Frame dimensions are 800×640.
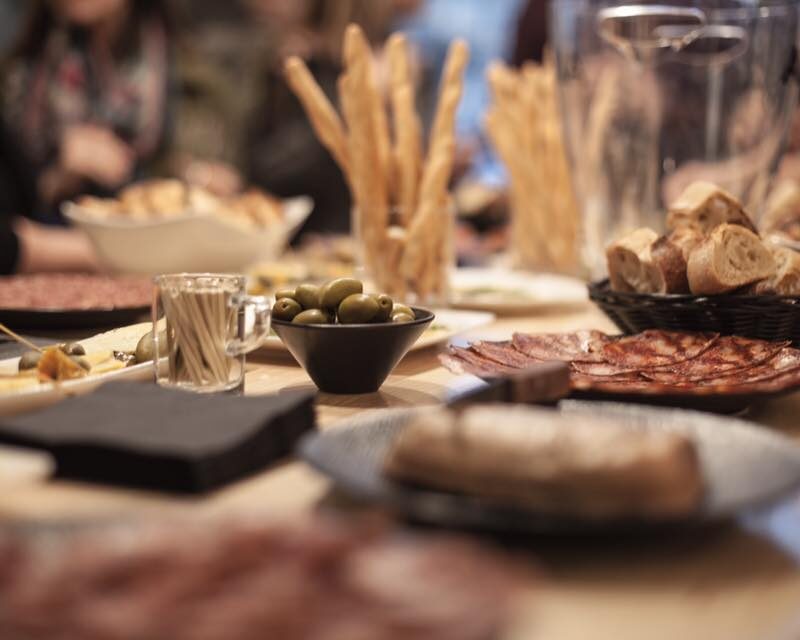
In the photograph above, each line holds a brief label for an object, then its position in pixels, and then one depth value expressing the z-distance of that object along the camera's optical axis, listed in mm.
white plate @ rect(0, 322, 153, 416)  1012
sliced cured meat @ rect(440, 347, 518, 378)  1153
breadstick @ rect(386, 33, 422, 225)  1878
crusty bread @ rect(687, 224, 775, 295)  1339
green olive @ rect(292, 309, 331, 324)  1209
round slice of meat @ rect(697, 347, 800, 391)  1125
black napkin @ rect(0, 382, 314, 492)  814
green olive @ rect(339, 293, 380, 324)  1203
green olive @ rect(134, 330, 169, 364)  1229
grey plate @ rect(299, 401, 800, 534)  692
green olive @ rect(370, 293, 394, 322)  1215
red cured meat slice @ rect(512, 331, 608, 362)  1257
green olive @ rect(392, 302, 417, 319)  1247
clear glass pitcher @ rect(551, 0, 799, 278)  2006
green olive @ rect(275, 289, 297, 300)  1250
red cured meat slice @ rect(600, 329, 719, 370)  1232
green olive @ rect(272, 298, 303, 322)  1234
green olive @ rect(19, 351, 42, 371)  1165
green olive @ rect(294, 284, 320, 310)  1232
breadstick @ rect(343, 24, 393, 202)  1817
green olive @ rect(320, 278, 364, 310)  1211
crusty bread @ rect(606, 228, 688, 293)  1408
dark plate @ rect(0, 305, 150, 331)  1603
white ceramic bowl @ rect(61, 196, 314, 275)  2205
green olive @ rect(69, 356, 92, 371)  1132
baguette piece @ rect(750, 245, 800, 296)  1378
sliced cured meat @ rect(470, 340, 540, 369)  1212
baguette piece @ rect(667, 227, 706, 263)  1413
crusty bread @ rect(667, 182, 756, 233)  1542
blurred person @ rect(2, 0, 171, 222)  3748
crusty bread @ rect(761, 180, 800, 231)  1939
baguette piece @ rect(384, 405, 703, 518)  698
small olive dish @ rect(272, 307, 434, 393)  1174
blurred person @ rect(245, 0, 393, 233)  4477
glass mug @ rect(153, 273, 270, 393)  1104
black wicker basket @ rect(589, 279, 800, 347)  1313
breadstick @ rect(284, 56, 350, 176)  1853
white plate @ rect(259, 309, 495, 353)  1441
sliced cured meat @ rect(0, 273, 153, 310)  1671
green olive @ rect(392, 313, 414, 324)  1232
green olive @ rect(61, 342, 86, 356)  1190
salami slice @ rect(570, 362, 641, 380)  1170
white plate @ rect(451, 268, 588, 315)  1923
